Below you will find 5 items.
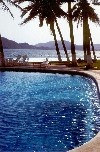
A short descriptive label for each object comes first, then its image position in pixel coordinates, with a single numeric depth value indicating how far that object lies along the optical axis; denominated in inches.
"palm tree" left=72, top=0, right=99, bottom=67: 1137.8
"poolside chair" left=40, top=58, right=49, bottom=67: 1181.5
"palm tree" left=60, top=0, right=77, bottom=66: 1221.2
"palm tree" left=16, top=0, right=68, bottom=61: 1406.3
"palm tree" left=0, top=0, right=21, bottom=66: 1241.4
